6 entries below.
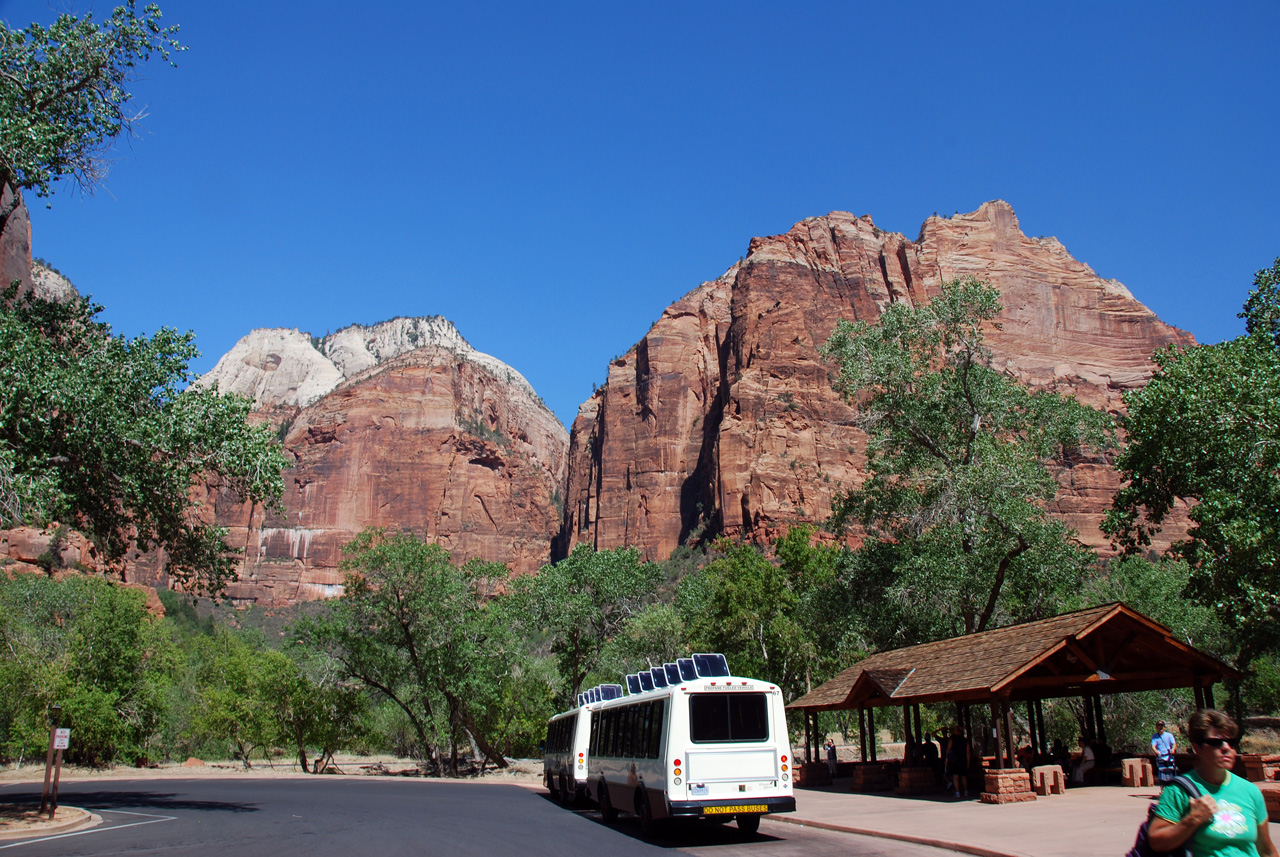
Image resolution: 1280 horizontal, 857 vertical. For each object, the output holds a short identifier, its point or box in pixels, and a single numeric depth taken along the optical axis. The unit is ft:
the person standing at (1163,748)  45.06
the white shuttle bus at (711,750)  42.86
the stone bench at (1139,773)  58.57
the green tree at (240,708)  135.13
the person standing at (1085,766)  62.75
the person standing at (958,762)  58.70
